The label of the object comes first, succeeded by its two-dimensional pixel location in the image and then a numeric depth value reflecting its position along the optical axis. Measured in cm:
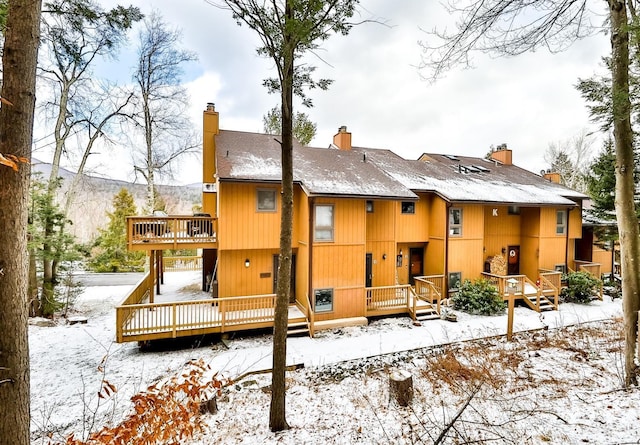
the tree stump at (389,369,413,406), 534
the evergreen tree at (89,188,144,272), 1881
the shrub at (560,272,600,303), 1286
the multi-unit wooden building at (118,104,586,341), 966
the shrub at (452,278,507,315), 1135
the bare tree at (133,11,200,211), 1382
